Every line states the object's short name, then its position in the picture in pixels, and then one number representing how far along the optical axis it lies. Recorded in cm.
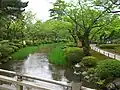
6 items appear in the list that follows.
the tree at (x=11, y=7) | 1039
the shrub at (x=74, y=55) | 943
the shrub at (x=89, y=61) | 807
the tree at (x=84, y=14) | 1008
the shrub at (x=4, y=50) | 1111
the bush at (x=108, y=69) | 576
